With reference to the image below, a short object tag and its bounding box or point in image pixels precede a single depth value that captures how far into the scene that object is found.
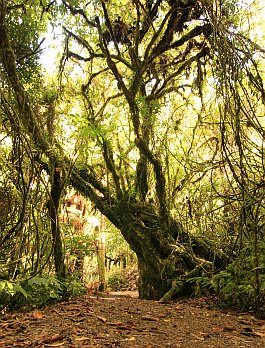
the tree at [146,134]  4.44
